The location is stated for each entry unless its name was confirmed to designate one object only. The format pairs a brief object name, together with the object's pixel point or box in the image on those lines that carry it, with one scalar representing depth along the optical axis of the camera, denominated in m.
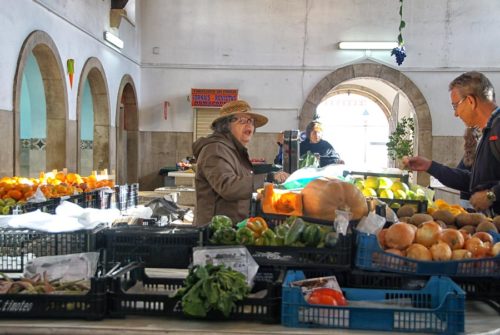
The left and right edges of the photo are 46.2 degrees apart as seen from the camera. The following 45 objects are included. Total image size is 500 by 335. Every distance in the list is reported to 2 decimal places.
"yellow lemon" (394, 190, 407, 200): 3.54
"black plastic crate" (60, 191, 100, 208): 4.57
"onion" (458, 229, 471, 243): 2.31
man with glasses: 3.19
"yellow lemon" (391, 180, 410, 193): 3.66
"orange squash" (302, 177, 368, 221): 2.59
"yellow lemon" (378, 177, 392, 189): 3.70
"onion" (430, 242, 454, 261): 2.17
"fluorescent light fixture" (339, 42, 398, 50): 12.22
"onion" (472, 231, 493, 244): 2.30
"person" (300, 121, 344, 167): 7.22
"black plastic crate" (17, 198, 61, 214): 3.83
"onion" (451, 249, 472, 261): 2.18
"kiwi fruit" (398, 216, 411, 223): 2.64
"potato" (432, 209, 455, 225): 2.70
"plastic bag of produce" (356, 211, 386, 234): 2.22
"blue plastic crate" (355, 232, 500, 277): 2.14
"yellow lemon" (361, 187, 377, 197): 3.60
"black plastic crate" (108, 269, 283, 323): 1.94
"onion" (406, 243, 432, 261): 2.18
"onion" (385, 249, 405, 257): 2.16
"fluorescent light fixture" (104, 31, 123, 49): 9.84
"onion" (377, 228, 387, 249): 2.25
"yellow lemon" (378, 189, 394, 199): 3.51
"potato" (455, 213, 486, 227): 2.62
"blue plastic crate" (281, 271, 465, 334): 1.85
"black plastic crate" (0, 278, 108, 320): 1.94
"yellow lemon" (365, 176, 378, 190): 3.75
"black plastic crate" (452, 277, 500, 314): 2.18
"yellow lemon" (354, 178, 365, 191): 3.80
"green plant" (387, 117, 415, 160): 13.30
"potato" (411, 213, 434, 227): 2.58
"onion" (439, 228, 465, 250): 2.24
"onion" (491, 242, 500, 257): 2.18
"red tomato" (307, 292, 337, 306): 1.95
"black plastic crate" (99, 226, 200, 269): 2.36
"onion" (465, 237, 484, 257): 2.20
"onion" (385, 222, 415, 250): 2.22
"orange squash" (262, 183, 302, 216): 2.67
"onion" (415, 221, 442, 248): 2.25
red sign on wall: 12.41
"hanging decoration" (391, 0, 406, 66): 7.84
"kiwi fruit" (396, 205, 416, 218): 2.92
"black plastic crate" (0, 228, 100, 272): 2.36
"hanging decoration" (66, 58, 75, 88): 8.17
